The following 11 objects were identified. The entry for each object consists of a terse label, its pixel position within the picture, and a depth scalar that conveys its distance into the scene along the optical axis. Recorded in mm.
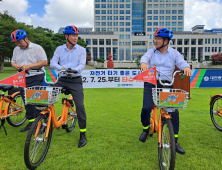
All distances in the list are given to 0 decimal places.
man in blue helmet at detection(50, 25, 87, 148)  3211
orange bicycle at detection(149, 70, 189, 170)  2195
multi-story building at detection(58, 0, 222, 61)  73625
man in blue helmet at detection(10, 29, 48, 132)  3709
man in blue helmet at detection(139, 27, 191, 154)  2916
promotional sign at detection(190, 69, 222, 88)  10625
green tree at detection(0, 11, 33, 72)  26922
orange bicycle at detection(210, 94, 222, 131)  4022
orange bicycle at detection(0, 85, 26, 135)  3846
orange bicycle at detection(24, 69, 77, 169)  2387
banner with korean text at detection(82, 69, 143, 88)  11203
